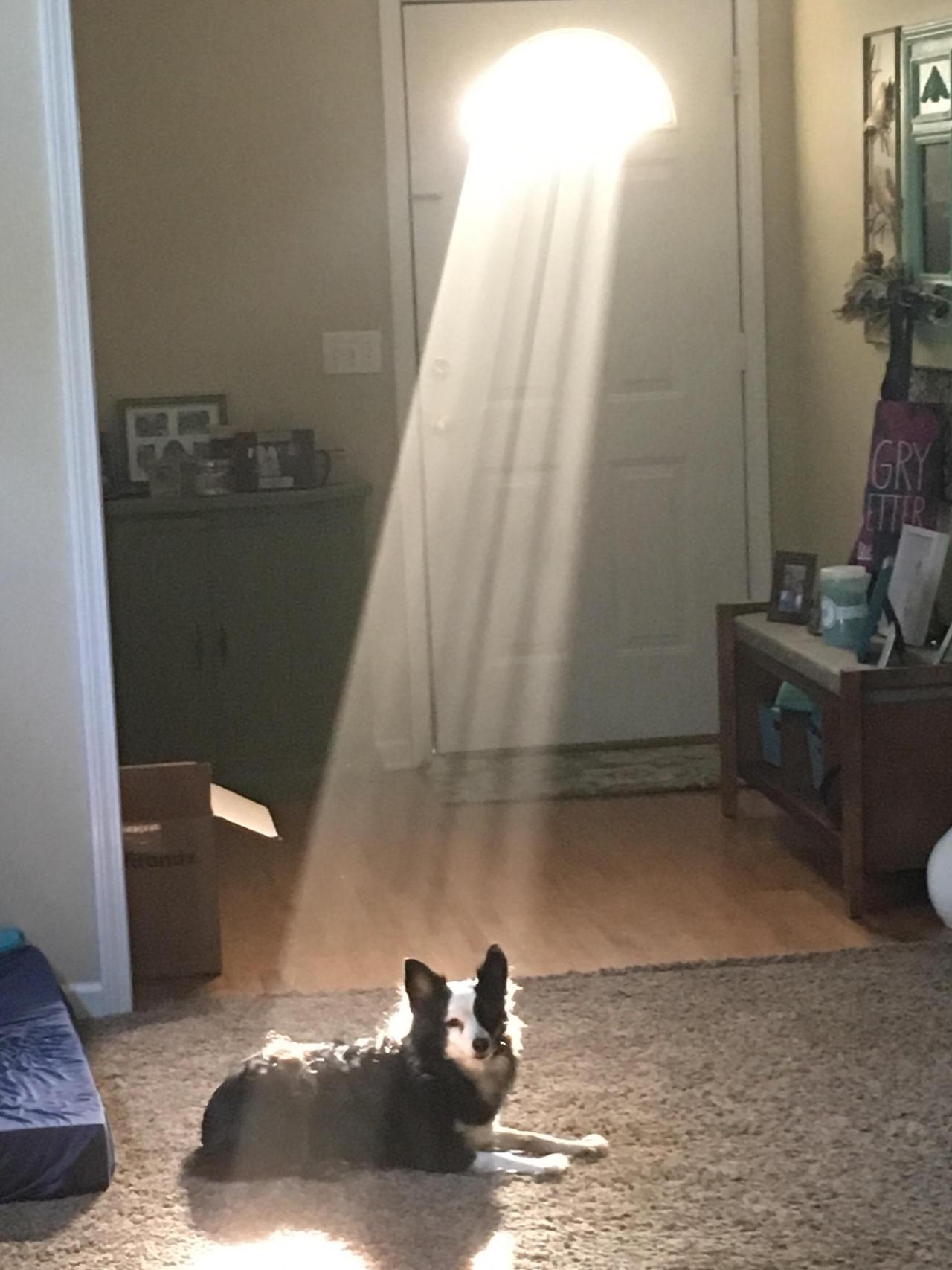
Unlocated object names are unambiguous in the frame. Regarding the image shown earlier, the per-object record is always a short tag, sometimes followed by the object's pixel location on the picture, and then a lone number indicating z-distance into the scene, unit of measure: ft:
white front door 17.95
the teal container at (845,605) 14.43
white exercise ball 13.00
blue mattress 9.65
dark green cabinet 17.15
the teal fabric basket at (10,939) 12.12
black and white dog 9.70
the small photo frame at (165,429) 17.75
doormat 17.44
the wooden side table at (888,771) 13.53
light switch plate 18.10
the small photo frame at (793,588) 15.64
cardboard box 12.82
